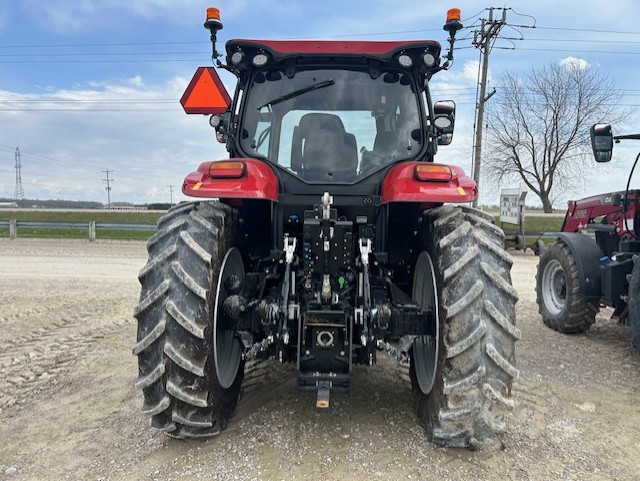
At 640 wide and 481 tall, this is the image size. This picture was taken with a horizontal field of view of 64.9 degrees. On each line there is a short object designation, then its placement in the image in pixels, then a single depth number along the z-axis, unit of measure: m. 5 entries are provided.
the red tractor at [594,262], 5.00
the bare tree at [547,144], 28.69
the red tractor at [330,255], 2.70
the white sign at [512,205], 14.77
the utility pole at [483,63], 20.84
